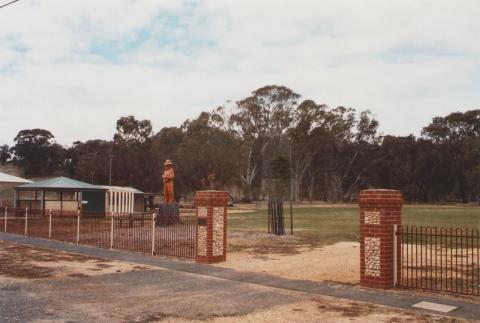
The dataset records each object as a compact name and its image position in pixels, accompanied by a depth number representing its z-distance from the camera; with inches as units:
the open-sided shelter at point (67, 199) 1370.6
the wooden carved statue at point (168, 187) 1005.2
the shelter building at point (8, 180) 1339.8
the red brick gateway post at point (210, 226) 511.8
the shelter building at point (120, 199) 1485.0
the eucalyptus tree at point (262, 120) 2805.1
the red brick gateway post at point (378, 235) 387.2
